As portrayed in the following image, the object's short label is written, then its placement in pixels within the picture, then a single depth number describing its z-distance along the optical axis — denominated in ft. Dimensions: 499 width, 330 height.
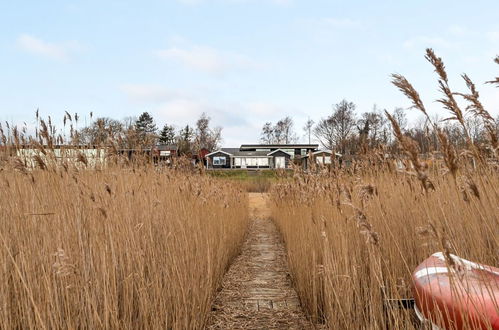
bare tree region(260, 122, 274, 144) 219.00
